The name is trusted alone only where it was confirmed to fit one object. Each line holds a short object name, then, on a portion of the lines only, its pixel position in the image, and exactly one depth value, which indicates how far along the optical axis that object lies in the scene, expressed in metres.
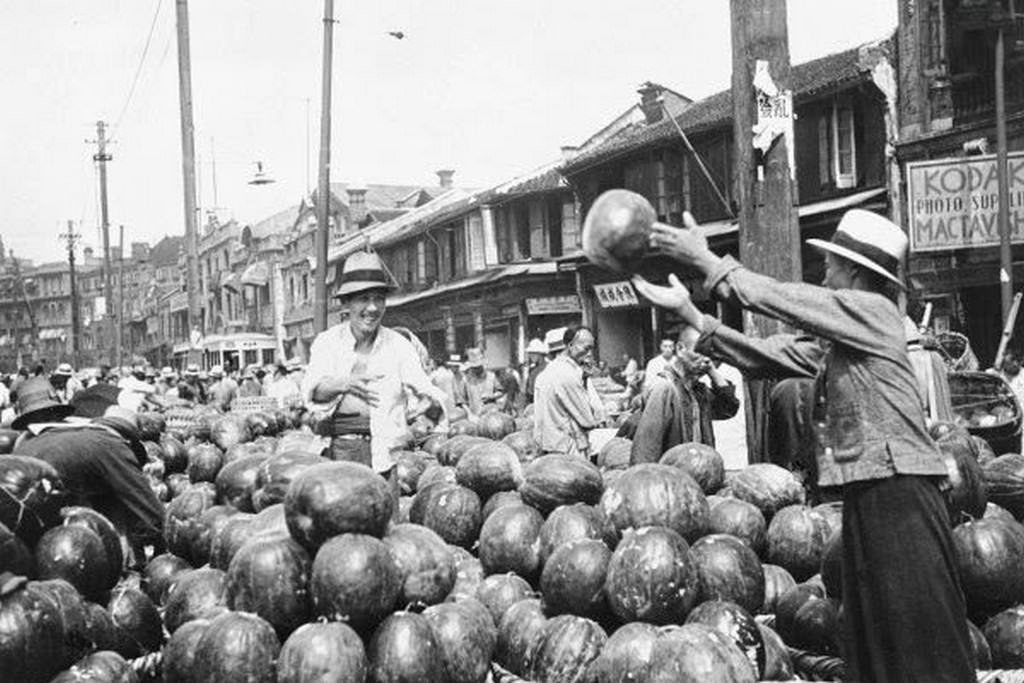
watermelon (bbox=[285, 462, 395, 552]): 5.74
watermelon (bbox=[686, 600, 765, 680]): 5.59
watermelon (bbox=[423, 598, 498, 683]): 5.78
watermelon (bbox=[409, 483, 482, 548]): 7.81
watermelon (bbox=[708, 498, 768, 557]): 6.89
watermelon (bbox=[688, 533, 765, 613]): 6.15
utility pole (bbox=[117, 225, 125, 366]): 57.19
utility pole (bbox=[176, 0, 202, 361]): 25.09
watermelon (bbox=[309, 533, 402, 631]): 5.49
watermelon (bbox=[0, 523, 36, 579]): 5.39
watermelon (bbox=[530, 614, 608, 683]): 5.76
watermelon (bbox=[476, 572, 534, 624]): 6.60
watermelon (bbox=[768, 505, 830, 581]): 6.72
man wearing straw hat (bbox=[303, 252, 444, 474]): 7.12
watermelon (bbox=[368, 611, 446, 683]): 5.41
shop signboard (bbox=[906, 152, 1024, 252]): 19.59
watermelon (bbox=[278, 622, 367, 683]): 5.23
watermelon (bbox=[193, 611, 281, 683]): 5.36
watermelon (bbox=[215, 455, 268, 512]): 8.33
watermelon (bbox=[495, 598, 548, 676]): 6.05
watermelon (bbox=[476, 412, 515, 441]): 14.68
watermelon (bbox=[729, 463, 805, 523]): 7.32
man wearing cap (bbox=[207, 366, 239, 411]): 23.23
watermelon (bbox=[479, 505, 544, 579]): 6.95
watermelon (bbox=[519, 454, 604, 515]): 7.25
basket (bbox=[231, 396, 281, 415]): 18.86
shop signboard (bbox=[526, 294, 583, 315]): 36.28
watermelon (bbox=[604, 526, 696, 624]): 5.78
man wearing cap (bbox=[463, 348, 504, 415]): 22.72
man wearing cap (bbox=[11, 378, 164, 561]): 7.07
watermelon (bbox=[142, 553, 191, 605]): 7.49
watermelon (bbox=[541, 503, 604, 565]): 6.64
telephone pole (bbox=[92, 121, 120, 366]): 52.16
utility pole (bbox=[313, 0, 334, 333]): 21.58
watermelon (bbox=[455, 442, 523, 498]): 8.14
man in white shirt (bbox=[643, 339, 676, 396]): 13.96
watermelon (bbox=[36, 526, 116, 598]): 5.92
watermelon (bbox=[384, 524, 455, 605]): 5.92
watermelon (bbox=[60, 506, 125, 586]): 6.31
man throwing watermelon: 4.07
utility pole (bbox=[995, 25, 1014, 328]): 17.97
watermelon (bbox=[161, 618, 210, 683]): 5.70
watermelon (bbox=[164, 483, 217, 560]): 7.91
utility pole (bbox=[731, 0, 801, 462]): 7.04
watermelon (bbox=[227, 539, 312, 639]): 5.60
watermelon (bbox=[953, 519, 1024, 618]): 5.57
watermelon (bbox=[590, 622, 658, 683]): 5.31
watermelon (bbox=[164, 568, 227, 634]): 6.44
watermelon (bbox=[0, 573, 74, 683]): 4.98
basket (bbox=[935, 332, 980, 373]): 14.36
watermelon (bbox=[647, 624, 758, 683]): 5.03
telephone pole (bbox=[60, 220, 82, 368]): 65.88
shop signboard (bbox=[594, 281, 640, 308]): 32.19
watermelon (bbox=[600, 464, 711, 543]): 6.42
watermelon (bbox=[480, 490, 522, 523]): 7.84
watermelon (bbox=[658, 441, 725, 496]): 7.52
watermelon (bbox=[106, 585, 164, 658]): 6.36
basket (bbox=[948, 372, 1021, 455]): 10.39
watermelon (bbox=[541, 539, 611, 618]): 6.08
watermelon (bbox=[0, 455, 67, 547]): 5.88
